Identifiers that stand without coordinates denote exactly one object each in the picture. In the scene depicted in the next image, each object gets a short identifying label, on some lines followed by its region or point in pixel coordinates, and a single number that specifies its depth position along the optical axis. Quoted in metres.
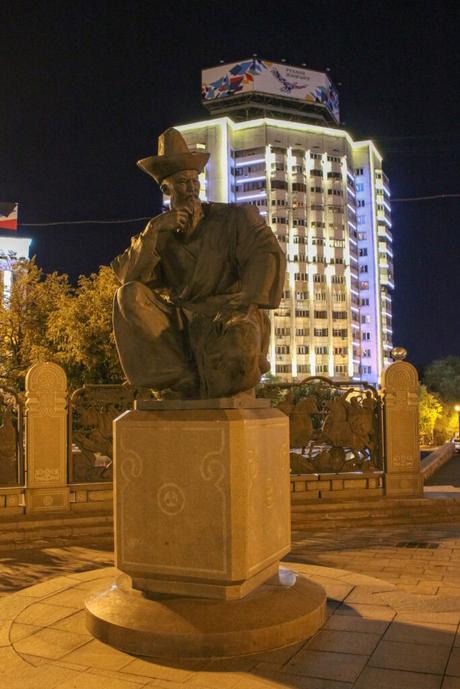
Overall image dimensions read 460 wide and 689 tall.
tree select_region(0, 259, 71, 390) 20.64
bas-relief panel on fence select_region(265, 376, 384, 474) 9.30
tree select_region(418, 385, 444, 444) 35.06
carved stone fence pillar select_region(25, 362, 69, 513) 8.29
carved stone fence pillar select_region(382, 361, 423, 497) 9.34
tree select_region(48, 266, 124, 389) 18.59
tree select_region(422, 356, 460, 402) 50.69
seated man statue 3.82
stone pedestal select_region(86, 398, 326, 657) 3.39
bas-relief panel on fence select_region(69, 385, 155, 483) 8.75
